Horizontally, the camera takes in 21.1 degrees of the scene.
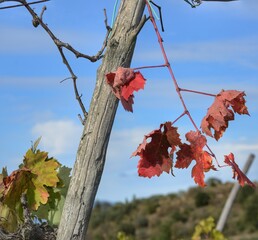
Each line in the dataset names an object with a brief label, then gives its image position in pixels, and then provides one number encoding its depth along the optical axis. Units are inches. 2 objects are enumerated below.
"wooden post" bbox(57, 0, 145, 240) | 79.0
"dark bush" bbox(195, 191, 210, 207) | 899.9
